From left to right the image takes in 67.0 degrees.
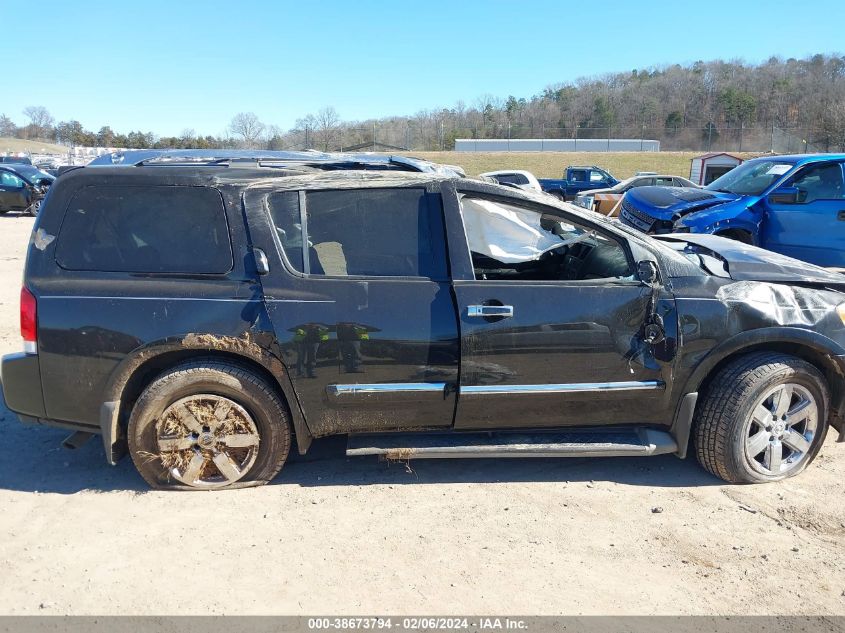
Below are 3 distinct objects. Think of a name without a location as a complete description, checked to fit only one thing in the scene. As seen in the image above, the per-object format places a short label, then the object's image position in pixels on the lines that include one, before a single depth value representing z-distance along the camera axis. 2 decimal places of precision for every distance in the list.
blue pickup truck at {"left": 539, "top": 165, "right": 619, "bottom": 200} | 27.62
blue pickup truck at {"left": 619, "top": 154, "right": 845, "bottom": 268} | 7.93
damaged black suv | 3.49
